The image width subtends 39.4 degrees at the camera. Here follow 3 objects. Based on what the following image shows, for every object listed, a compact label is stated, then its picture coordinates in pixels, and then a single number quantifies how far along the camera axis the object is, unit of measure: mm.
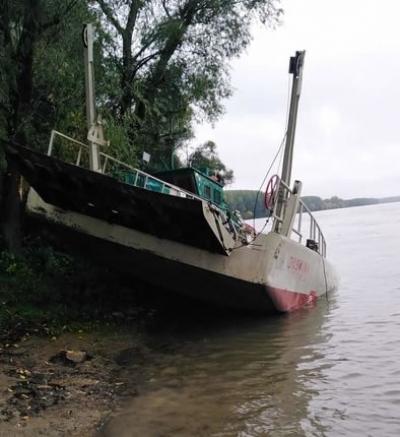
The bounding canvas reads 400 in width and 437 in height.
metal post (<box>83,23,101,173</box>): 8688
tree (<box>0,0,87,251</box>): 8953
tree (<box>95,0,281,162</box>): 13359
